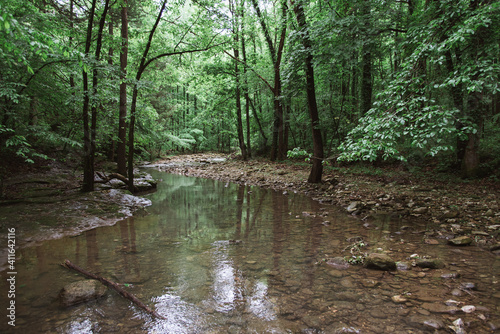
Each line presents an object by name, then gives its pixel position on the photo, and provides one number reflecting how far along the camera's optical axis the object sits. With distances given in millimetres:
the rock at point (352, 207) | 6574
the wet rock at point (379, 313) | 2521
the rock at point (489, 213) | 5051
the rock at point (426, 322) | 2307
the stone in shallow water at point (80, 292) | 2807
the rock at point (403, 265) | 3450
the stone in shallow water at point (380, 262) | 3436
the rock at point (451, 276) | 3096
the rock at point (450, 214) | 5271
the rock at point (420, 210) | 5847
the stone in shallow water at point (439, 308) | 2494
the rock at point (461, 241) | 4035
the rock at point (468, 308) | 2448
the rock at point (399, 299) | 2731
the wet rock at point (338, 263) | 3620
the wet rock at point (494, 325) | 2189
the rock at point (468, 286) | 2842
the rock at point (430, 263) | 3376
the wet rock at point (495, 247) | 3738
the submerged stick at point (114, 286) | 2692
